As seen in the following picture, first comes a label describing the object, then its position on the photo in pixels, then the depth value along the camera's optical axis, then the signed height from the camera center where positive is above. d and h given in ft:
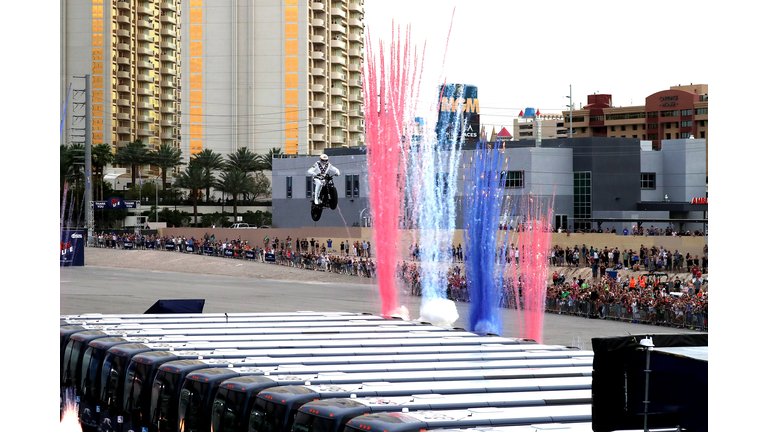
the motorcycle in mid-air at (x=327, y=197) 222.07 +5.97
